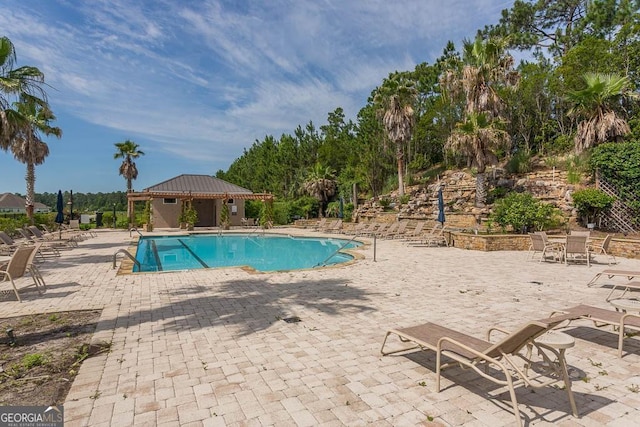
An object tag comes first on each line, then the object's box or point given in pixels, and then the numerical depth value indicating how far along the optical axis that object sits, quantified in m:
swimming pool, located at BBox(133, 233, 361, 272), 13.62
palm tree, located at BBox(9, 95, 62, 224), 21.09
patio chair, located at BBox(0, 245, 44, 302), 6.25
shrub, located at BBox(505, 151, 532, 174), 22.93
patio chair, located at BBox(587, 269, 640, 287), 6.19
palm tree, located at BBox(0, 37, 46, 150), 10.05
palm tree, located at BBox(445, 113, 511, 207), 18.83
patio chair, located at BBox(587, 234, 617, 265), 10.12
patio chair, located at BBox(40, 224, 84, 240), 16.05
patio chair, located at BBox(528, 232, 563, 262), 10.38
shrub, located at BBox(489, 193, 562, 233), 13.82
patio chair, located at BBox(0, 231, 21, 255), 11.05
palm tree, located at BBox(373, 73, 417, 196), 26.02
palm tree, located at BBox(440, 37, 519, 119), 20.12
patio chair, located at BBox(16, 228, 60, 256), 12.27
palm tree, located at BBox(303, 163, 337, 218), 32.97
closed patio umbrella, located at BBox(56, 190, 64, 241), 18.41
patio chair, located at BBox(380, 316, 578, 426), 2.58
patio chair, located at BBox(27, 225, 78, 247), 13.99
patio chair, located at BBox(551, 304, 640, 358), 3.73
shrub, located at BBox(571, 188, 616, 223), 14.53
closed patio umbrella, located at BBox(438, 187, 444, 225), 17.31
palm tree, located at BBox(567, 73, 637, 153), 15.77
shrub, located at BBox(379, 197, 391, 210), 26.14
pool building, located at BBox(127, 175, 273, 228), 26.86
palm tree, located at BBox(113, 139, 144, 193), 37.91
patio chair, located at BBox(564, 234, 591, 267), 9.59
